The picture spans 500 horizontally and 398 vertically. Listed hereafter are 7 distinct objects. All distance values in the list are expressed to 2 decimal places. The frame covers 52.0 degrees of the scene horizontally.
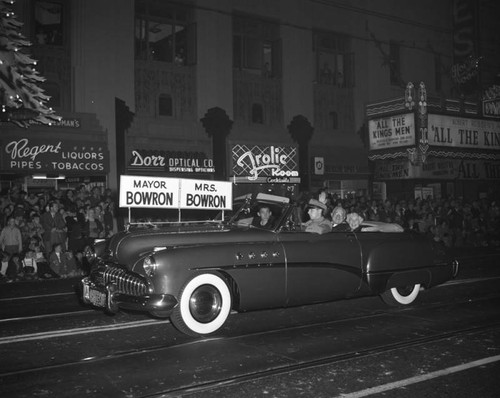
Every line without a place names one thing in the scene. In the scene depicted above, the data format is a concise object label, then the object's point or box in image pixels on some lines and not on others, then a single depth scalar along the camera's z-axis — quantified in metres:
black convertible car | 5.89
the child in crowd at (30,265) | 12.05
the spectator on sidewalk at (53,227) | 12.94
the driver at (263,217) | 7.08
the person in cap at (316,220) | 7.03
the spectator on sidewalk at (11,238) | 12.13
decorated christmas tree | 13.09
